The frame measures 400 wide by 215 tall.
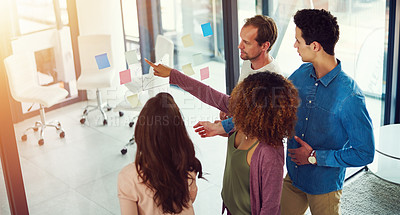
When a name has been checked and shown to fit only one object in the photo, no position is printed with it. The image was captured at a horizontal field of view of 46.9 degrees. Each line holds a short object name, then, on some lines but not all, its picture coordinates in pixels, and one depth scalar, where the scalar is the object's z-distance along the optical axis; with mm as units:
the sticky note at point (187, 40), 2888
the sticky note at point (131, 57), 2541
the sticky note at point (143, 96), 2643
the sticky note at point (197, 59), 2977
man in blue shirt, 2107
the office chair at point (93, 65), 2393
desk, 3517
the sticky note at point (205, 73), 3046
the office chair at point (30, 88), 2203
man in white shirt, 2559
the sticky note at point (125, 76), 2545
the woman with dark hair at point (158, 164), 1662
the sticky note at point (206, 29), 2971
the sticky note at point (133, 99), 2621
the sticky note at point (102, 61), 2436
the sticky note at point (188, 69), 2926
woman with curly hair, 1821
